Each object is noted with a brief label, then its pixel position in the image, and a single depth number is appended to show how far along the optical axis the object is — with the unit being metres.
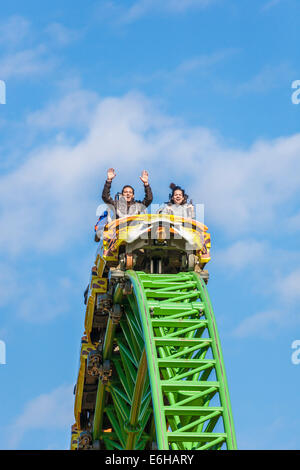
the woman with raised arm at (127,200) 31.28
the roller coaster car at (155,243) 29.33
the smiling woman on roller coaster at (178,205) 30.47
